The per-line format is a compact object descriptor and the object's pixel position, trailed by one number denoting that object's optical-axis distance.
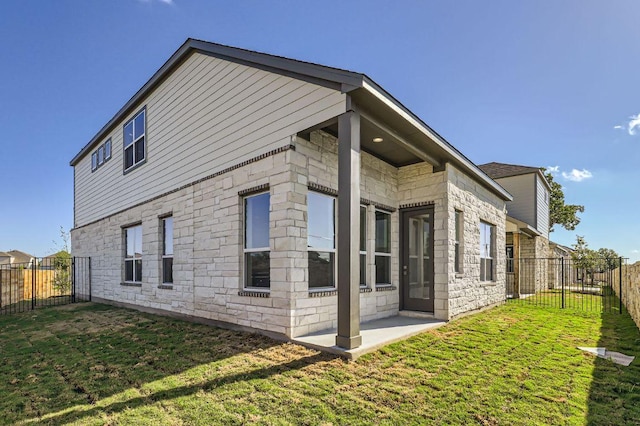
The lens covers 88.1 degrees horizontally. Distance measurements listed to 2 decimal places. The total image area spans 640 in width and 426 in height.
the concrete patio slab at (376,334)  4.52
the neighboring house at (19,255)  47.66
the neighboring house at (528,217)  14.77
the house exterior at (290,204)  5.24
